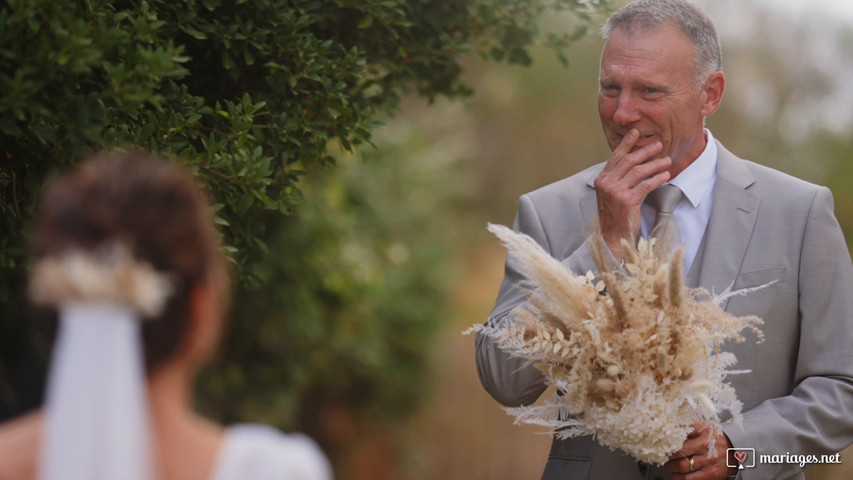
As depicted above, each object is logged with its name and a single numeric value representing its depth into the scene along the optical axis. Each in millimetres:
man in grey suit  6012
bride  3459
